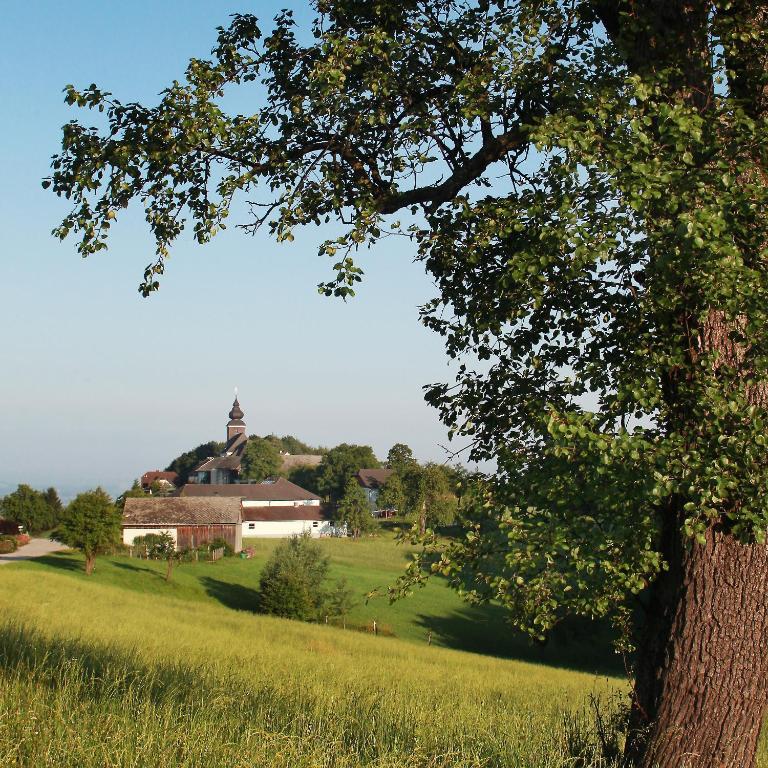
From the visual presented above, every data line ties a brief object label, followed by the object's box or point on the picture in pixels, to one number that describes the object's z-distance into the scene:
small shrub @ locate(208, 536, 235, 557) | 80.00
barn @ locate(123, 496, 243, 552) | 81.50
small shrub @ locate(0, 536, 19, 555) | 73.75
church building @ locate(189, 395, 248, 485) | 175.50
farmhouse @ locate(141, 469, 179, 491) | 167.85
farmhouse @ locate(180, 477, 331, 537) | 115.81
